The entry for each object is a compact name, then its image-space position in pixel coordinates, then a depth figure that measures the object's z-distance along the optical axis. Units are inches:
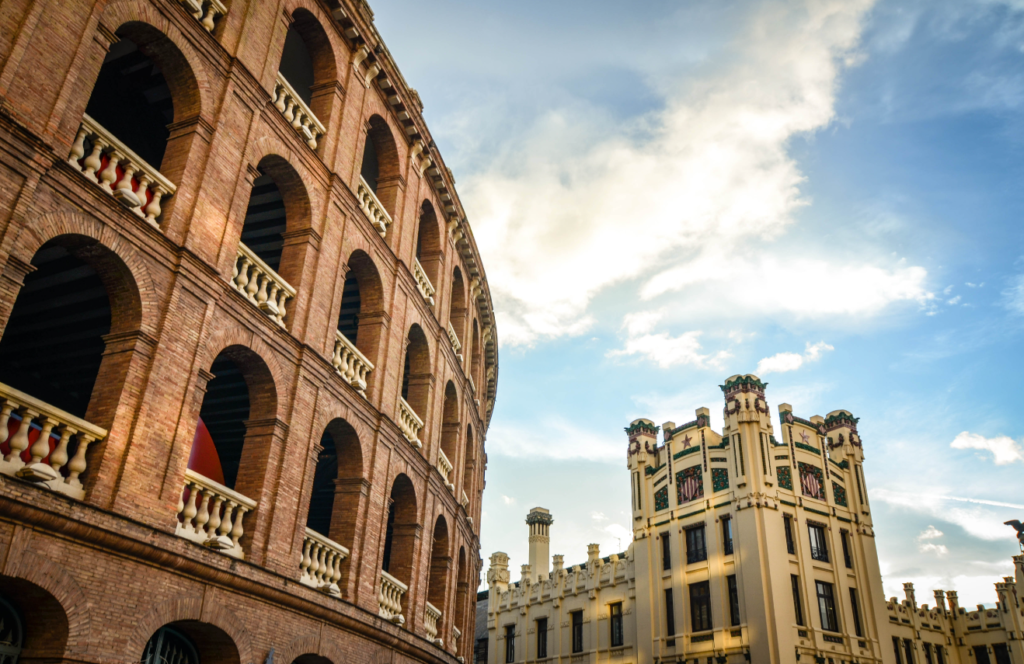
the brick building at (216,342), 421.1
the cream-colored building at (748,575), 1354.6
